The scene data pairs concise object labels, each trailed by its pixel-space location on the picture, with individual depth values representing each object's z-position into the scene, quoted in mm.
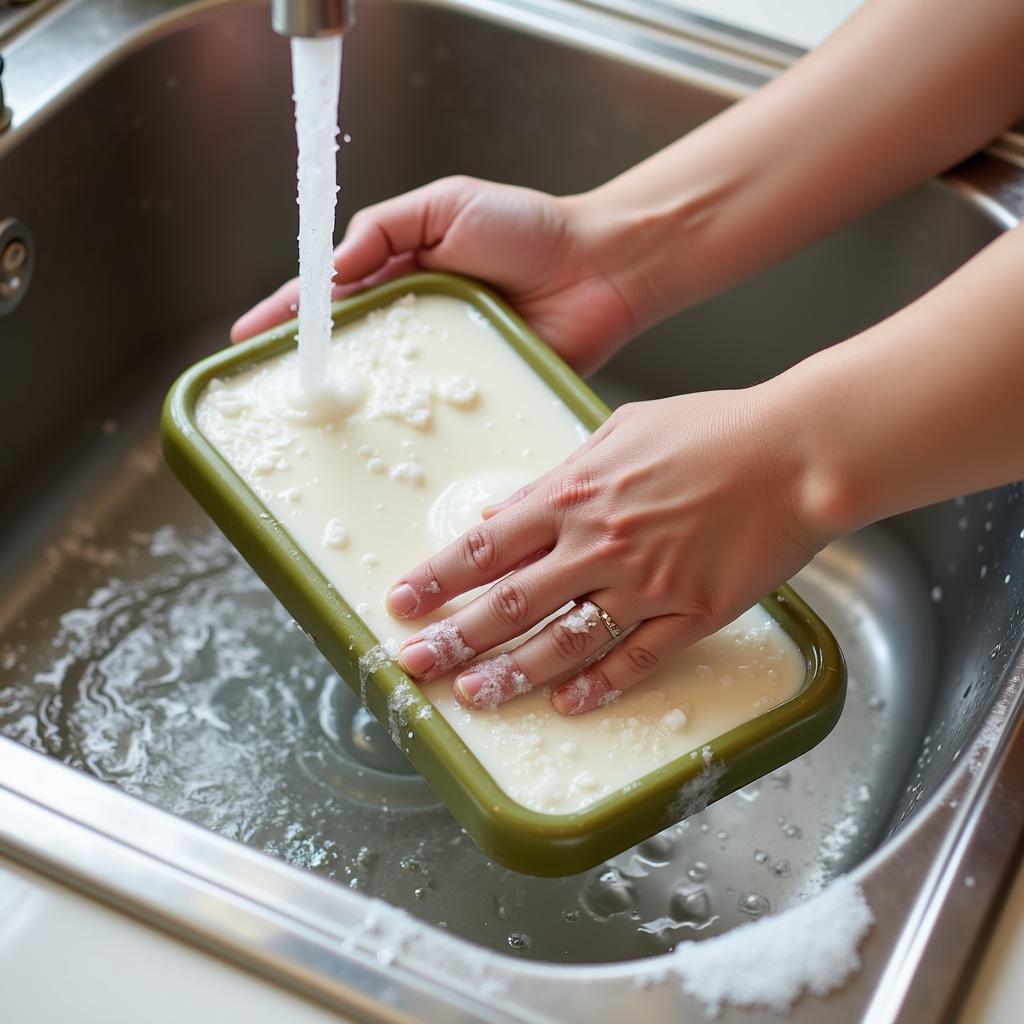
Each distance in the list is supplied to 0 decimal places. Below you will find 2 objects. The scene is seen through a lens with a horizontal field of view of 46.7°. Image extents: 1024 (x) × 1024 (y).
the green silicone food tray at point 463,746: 574
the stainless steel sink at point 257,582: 771
